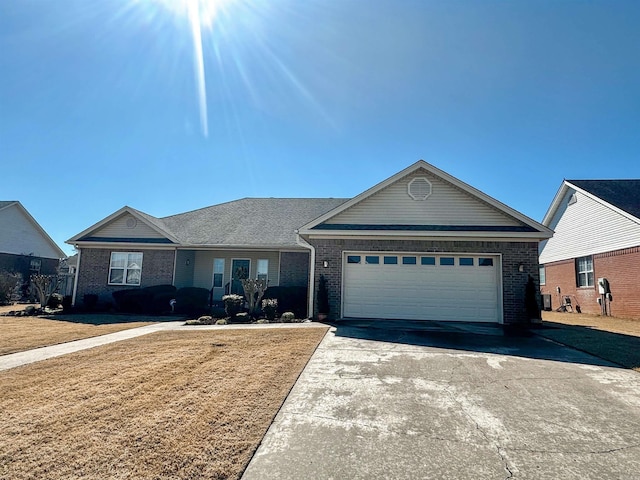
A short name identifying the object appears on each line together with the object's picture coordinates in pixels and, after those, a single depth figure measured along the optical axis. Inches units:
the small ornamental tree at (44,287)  604.5
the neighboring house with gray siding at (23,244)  928.3
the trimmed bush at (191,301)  575.8
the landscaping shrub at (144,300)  579.2
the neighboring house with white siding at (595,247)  594.4
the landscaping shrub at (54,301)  624.4
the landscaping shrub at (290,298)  548.1
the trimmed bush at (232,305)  494.9
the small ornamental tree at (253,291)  502.3
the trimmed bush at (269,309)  496.2
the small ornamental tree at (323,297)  461.7
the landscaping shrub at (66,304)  615.5
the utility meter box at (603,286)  636.7
